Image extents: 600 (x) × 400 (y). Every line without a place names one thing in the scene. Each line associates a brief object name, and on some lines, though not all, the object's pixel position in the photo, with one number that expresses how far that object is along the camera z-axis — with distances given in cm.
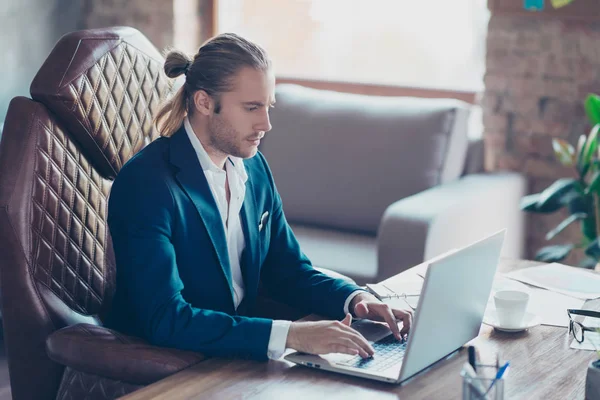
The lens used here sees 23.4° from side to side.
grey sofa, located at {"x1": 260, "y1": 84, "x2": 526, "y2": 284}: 410
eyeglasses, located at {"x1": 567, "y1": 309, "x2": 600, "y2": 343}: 258
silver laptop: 233
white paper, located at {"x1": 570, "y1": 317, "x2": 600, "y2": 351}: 254
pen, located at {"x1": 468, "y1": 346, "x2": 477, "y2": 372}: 220
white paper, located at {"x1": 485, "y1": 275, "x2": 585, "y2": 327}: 268
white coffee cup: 259
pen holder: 216
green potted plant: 403
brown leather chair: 261
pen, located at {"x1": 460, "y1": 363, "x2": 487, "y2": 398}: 216
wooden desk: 232
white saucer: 261
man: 251
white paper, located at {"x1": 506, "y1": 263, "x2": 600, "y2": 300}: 283
